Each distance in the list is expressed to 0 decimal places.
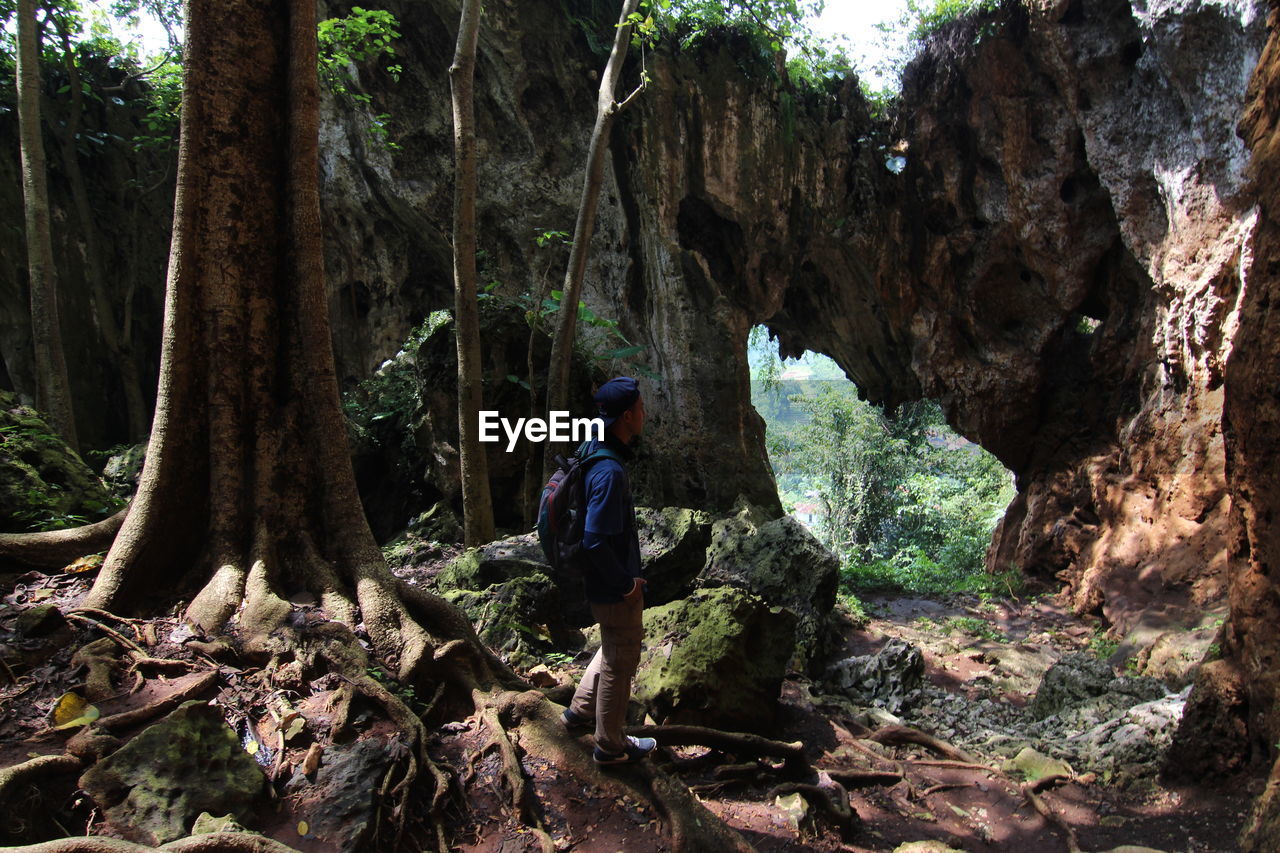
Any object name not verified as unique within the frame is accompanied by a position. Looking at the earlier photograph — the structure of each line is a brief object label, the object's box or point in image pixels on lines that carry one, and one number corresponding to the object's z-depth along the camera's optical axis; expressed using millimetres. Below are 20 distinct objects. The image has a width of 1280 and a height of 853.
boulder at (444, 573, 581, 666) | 5250
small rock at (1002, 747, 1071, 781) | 4574
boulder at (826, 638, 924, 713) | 6598
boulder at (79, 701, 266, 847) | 2143
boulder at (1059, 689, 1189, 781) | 4445
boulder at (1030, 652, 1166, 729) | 5793
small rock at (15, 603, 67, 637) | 2855
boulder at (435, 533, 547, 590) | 6680
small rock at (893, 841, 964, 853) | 3234
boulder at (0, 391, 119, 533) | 4086
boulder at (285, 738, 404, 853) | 2291
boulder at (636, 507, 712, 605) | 7473
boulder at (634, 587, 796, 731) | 4449
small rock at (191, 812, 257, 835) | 2098
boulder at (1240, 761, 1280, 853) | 2633
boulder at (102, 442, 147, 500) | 8117
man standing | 2773
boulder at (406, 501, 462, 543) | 9366
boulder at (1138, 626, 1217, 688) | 6672
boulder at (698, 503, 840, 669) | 7941
